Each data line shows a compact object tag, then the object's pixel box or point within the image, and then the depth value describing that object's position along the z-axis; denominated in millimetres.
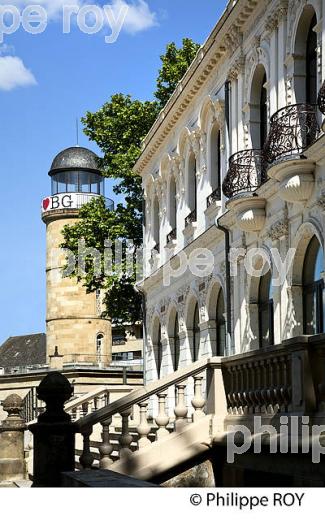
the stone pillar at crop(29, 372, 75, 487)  12469
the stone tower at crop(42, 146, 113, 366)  59438
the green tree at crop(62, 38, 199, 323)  36969
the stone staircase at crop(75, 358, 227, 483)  13508
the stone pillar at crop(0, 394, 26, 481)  17312
